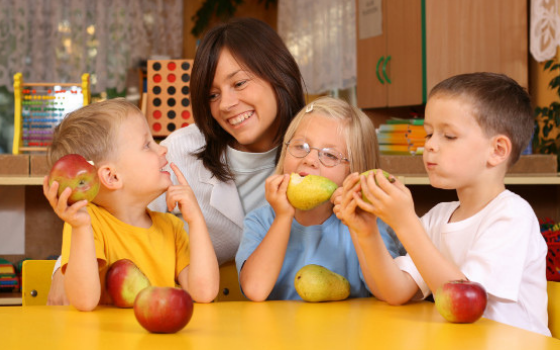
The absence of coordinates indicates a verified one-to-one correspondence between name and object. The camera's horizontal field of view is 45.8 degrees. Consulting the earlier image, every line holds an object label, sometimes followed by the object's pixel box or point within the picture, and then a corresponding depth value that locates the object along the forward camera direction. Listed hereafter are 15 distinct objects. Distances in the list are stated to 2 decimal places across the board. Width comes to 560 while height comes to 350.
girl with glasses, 1.53
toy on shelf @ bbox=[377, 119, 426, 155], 2.92
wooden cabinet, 3.66
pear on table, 1.28
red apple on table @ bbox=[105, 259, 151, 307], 1.17
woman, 1.88
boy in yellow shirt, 1.35
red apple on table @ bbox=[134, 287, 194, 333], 0.93
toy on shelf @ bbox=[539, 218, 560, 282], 1.94
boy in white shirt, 1.21
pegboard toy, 2.96
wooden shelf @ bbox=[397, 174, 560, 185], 2.42
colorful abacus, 3.33
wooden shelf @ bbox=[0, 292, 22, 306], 2.66
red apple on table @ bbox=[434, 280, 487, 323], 1.04
